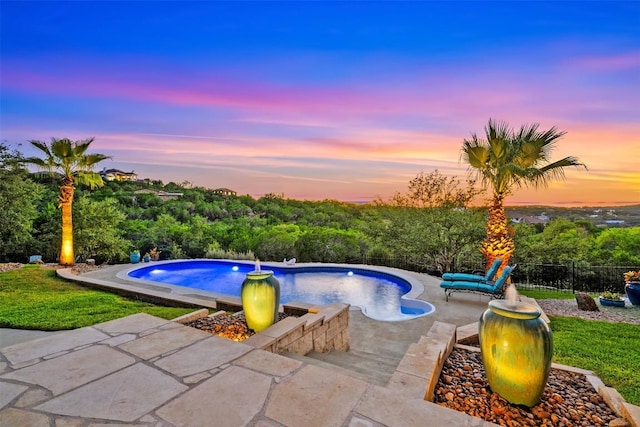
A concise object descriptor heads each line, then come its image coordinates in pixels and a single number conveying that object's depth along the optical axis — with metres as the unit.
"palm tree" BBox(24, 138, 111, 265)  10.55
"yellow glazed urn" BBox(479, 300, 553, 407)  2.17
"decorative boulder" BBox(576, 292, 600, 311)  6.86
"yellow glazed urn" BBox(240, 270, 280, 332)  3.75
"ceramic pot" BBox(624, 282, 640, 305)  7.19
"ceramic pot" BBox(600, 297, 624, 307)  7.28
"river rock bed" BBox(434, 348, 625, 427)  2.22
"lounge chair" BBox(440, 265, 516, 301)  6.74
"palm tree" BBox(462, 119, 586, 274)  7.44
